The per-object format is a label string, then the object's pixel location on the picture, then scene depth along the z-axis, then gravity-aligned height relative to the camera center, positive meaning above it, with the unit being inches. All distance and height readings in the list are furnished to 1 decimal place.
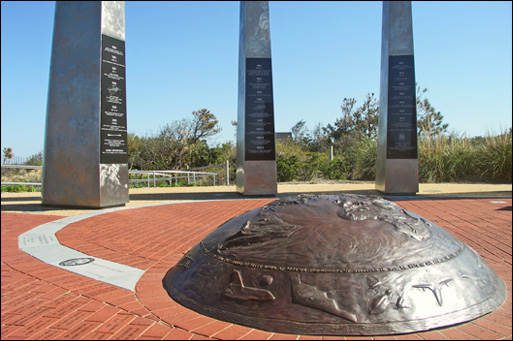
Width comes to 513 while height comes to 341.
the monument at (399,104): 431.2 +76.1
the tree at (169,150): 912.3 +48.4
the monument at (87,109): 345.7 +55.7
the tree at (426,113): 1102.2 +180.2
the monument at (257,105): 430.0 +73.8
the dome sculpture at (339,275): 83.3 -25.2
